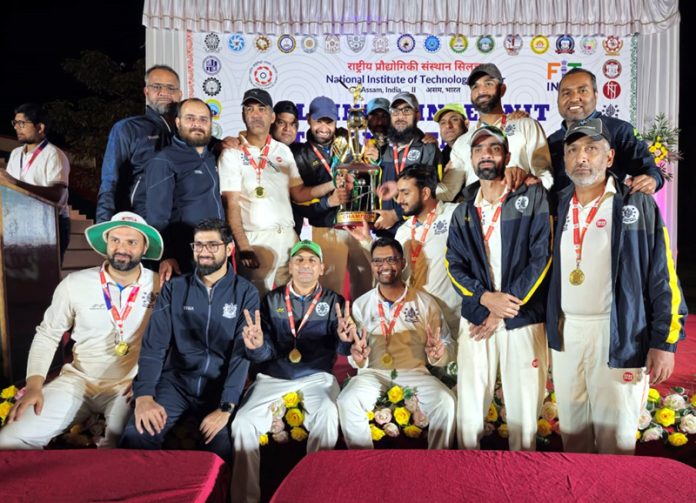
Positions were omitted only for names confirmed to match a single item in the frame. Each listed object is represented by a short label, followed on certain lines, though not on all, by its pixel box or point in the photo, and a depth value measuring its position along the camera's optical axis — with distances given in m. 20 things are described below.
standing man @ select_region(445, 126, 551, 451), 3.28
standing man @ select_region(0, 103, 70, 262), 4.78
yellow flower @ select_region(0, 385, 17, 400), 3.72
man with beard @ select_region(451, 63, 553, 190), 3.82
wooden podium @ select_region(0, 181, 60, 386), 4.01
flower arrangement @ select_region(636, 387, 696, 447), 3.37
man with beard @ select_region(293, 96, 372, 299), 4.63
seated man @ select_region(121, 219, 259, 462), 3.42
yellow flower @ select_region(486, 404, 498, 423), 3.56
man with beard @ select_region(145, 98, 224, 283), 3.97
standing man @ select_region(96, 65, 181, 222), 4.09
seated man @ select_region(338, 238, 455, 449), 3.51
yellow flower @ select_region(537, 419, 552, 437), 3.44
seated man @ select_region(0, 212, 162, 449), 3.50
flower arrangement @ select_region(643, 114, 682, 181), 4.82
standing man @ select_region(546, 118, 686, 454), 3.04
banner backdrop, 6.96
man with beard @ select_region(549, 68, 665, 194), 3.57
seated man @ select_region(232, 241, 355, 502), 3.40
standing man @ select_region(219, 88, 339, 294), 4.29
